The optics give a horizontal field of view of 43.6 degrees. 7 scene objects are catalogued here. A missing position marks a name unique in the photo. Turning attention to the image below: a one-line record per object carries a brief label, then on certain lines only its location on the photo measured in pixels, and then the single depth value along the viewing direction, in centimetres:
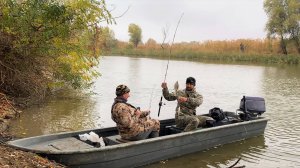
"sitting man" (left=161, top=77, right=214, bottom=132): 829
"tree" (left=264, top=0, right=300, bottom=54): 4959
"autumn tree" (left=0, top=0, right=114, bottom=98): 922
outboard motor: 997
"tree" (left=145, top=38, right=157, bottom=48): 6168
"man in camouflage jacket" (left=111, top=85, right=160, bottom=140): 690
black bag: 947
